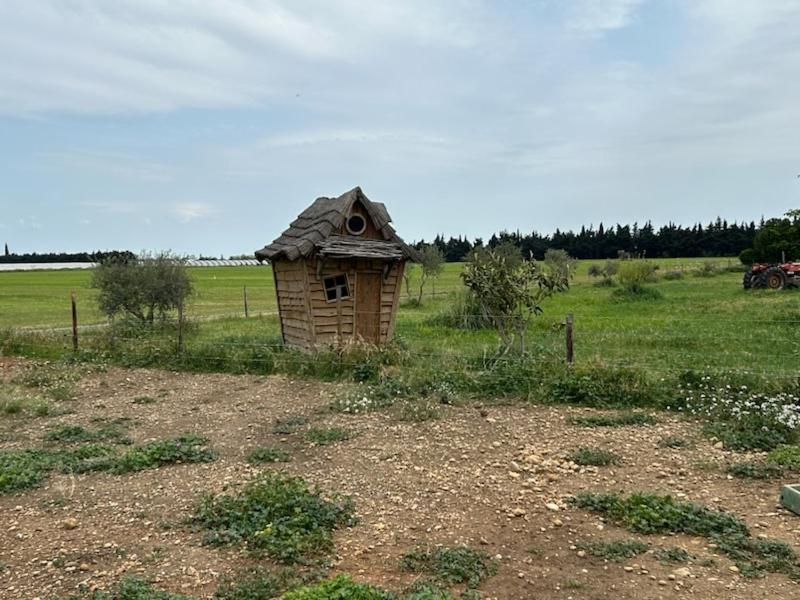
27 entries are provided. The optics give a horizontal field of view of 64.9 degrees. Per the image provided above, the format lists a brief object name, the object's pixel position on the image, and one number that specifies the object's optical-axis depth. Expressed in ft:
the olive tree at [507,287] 34.50
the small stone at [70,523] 16.47
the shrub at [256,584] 12.76
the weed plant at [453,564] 13.32
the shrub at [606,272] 125.39
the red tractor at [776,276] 88.89
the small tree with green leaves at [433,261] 102.16
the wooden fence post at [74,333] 43.27
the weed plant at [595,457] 20.49
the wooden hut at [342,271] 40.86
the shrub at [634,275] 91.97
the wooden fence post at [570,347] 30.03
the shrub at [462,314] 56.90
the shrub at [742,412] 21.97
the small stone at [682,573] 13.12
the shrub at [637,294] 87.10
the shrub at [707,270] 135.03
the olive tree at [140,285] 55.36
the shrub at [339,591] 11.42
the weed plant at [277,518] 14.76
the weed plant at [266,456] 21.58
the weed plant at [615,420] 24.89
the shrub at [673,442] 22.09
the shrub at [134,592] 12.68
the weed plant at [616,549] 14.12
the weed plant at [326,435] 23.56
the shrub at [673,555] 13.79
